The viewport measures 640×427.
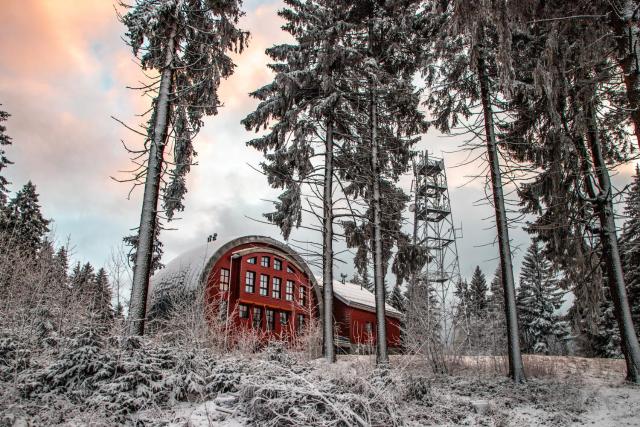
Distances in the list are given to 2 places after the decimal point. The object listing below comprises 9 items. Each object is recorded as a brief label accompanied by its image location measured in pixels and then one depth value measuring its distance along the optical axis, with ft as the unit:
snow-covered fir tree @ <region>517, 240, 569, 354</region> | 114.52
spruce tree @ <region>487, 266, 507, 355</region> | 49.50
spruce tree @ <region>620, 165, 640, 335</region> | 66.42
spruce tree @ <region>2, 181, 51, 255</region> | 87.25
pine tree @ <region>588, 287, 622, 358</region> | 80.64
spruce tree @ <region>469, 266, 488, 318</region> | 150.41
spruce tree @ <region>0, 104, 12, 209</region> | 75.31
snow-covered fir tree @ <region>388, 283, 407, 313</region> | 120.92
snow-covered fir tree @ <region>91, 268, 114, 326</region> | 73.05
